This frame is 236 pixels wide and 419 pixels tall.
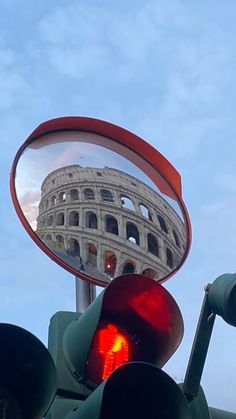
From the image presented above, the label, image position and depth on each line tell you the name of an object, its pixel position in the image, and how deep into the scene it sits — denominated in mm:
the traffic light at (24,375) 1995
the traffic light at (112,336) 2537
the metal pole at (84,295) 3326
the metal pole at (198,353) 2404
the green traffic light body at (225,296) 2197
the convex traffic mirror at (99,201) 3287
